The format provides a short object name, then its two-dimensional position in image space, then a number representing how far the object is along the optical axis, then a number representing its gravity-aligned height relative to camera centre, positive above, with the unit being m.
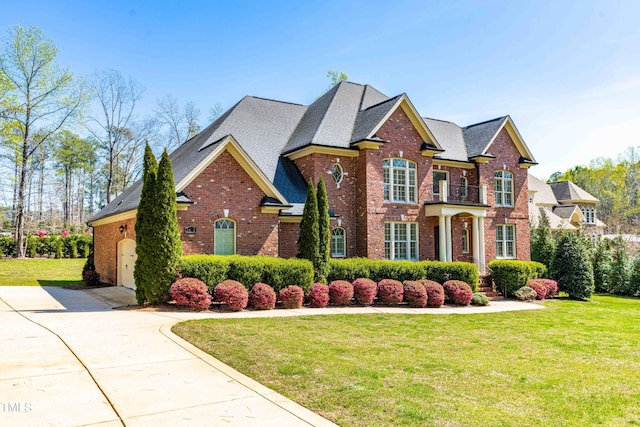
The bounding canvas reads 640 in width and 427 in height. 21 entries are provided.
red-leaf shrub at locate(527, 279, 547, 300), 21.47 -2.12
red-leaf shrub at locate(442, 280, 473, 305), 18.44 -1.95
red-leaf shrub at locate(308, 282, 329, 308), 16.02 -1.80
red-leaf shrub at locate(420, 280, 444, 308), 17.61 -1.96
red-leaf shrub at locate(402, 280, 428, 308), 17.30 -1.92
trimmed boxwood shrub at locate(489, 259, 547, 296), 21.42 -1.48
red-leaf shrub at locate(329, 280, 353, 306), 16.56 -1.76
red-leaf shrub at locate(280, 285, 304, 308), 15.29 -1.72
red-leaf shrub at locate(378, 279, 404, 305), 17.27 -1.81
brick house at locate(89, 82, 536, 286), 17.30 +2.64
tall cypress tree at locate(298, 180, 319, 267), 17.25 +0.50
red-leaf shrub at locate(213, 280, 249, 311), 14.16 -1.55
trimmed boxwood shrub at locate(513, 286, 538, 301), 20.86 -2.32
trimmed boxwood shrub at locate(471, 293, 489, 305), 18.77 -2.31
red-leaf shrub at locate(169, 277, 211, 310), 13.81 -1.46
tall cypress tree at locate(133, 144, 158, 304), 14.36 +0.42
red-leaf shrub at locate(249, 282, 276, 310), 14.74 -1.67
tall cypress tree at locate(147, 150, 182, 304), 14.20 +0.27
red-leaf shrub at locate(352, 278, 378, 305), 16.81 -1.73
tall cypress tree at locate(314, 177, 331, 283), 17.30 +0.20
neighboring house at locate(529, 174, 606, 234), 54.69 +5.07
